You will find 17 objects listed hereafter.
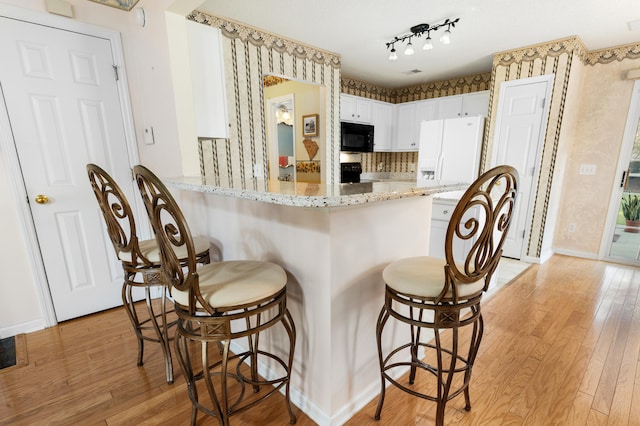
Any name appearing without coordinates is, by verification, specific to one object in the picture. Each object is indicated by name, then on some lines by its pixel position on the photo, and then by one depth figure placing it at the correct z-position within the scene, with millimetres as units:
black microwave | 4227
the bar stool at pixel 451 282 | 956
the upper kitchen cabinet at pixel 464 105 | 4160
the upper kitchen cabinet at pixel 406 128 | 4949
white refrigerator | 3748
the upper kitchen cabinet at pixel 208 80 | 1997
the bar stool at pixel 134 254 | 1390
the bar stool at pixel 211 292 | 969
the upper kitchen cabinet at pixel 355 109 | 4344
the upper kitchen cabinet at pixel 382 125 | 4824
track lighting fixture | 2638
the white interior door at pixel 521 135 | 3303
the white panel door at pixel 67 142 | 1901
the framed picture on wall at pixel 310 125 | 4221
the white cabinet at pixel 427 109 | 4676
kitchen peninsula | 1180
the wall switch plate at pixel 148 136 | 2152
